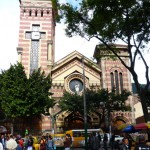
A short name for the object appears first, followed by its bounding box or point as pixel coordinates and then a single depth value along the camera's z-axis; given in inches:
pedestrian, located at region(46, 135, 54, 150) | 498.3
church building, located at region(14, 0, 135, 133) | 973.8
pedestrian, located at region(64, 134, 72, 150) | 437.6
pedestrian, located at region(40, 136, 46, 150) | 490.7
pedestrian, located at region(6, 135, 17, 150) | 318.6
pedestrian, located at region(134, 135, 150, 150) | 200.7
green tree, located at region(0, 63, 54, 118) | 830.2
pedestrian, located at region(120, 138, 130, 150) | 323.5
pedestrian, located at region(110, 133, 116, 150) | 537.1
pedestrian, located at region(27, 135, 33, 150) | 475.1
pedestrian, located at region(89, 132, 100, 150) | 407.9
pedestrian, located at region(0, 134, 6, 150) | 430.3
